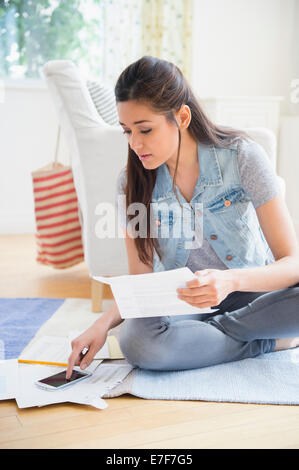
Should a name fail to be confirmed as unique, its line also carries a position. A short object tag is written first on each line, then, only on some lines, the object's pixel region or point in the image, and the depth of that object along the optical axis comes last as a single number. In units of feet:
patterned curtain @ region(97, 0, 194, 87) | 11.51
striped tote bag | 7.04
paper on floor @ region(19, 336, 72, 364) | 4.42
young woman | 3.74
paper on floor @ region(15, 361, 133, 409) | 3.67
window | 11.60
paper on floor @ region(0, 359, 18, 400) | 3.79
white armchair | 5.85
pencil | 4.31
